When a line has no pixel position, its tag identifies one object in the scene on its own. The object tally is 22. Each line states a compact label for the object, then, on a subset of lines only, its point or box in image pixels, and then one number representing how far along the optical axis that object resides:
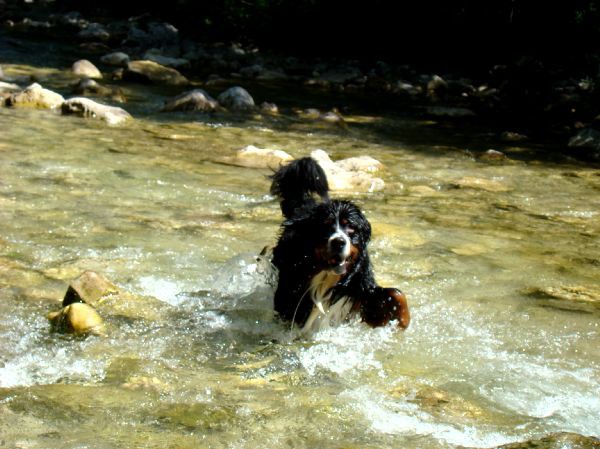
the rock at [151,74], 15.30
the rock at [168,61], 18.22
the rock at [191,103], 12.38
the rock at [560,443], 3.24
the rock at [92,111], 10.88
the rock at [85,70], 15.52
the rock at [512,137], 12.28
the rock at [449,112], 14.28
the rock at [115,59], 18.02
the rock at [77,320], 4.35
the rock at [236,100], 13.16
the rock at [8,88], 12.10
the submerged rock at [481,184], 8.88
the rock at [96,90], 12.98
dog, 4.35
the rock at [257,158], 9.07
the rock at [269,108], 13.08
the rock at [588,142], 11.35
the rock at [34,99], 11.25
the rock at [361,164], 9.11
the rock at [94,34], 22.81
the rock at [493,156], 10.63
